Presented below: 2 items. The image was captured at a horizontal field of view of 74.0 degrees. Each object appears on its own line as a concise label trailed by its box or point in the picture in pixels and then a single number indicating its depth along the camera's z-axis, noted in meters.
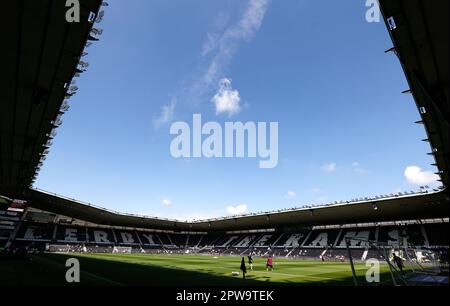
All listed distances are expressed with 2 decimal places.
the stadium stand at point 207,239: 54.31
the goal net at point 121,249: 67.31
